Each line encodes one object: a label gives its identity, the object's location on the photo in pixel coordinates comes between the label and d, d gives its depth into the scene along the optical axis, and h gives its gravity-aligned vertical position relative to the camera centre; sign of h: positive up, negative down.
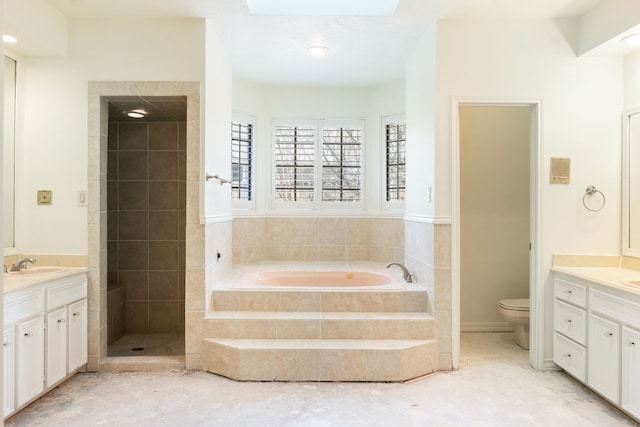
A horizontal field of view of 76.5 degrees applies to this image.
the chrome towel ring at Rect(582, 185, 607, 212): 3.03 +0.10
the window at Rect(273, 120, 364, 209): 4.78 +0.51
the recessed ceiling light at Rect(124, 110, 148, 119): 3.54 +0.83
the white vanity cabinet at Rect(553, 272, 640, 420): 2.28 -0.82
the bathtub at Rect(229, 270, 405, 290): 3.97 -0.72
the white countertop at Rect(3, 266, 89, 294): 2.29 -0.45
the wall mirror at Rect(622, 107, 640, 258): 2.90 +0.17
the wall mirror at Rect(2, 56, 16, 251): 2.89 +0.40
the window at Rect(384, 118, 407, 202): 4.55 +0.53
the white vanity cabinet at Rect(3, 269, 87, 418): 2.23 -0.79
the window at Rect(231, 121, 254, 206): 4.53 +0.52
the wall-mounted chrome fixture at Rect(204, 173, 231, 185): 3.11 +0.23
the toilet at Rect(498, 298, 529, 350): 3.48 -0.94
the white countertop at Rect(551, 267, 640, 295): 2.38 -0.45
